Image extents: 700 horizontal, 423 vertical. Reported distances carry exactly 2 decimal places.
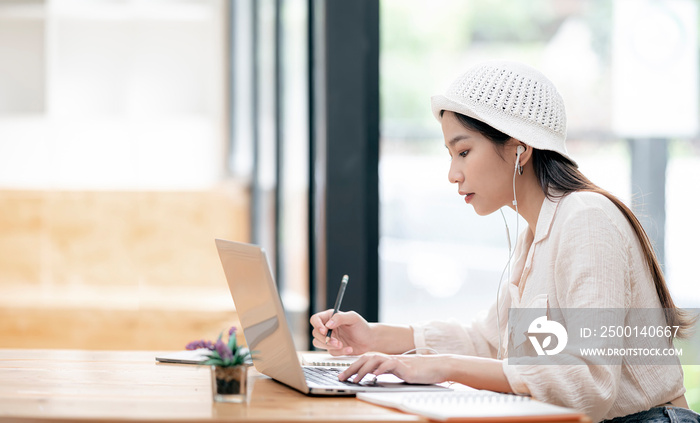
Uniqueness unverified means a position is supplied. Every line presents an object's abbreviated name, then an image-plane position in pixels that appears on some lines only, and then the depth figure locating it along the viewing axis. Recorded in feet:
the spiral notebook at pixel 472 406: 7.52
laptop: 8.14
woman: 8.33
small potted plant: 7.83
